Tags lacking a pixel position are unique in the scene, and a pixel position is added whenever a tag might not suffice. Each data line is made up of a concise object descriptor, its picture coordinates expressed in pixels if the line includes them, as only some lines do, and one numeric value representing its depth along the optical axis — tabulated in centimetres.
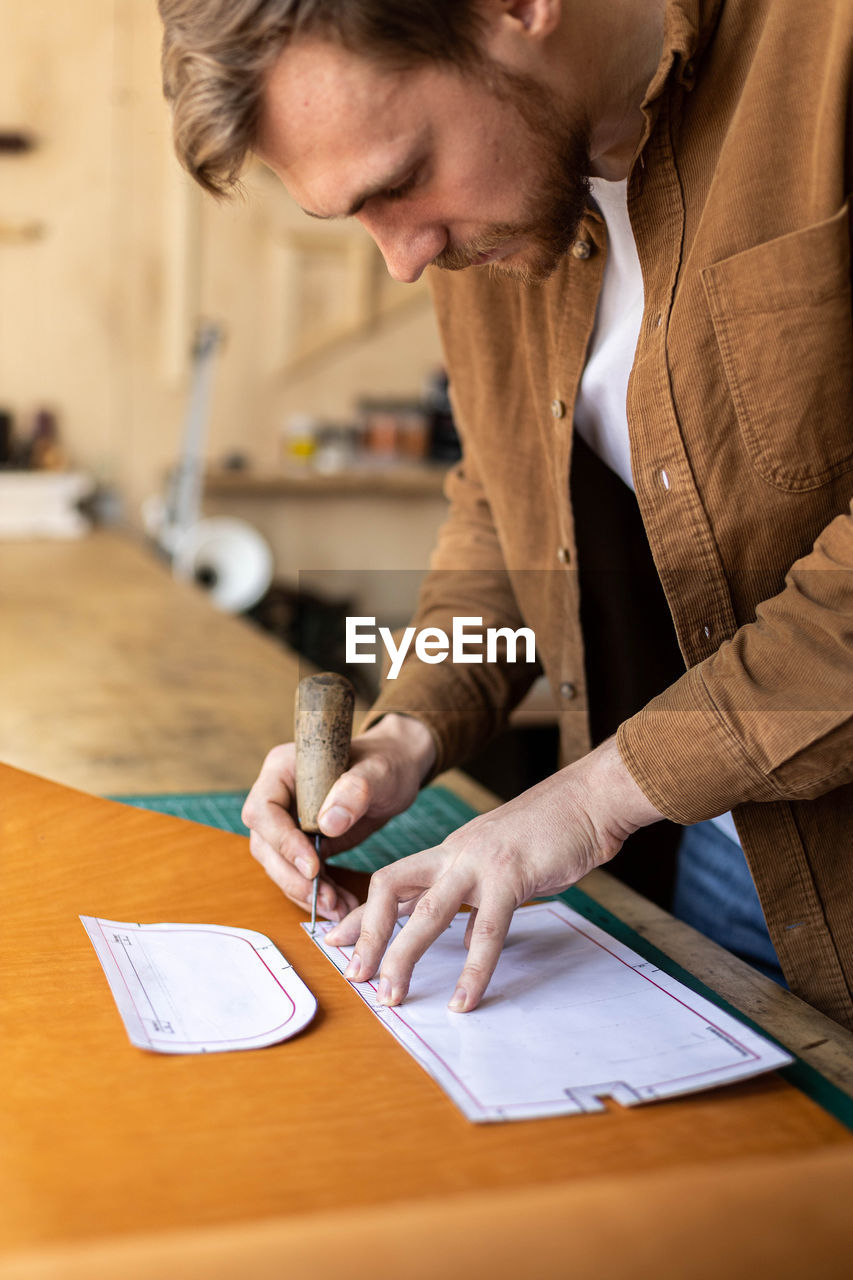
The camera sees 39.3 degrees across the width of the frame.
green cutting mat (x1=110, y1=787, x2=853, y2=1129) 96
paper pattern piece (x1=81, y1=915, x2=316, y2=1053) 74
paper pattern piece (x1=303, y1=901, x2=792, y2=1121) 68
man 78
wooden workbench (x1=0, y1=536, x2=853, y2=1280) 52
